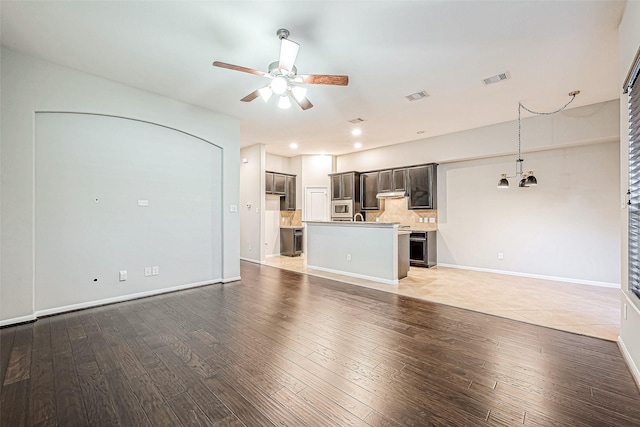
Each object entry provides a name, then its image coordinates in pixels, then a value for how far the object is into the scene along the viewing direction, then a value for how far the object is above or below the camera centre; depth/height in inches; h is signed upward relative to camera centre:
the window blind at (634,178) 82.2 +10.7
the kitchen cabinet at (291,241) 316.8 -32.2
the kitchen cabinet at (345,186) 304.0 +31.3
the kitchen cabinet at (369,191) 293.7 +24.8
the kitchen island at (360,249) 190.5 -28.2
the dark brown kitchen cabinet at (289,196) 325.7 +21.1
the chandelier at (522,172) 176.7 +32.3
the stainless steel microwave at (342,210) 305.9 +3.8
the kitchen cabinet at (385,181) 280.5 +34.0
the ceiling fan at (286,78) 103.1 +57.0
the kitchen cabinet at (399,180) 270.3 +33.5
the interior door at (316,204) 327.3 +11.3
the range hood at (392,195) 270.1 +18.7
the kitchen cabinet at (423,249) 249.8 -33.4
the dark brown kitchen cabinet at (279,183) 312.8 +35.4
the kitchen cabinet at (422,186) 253.6 +26.0
